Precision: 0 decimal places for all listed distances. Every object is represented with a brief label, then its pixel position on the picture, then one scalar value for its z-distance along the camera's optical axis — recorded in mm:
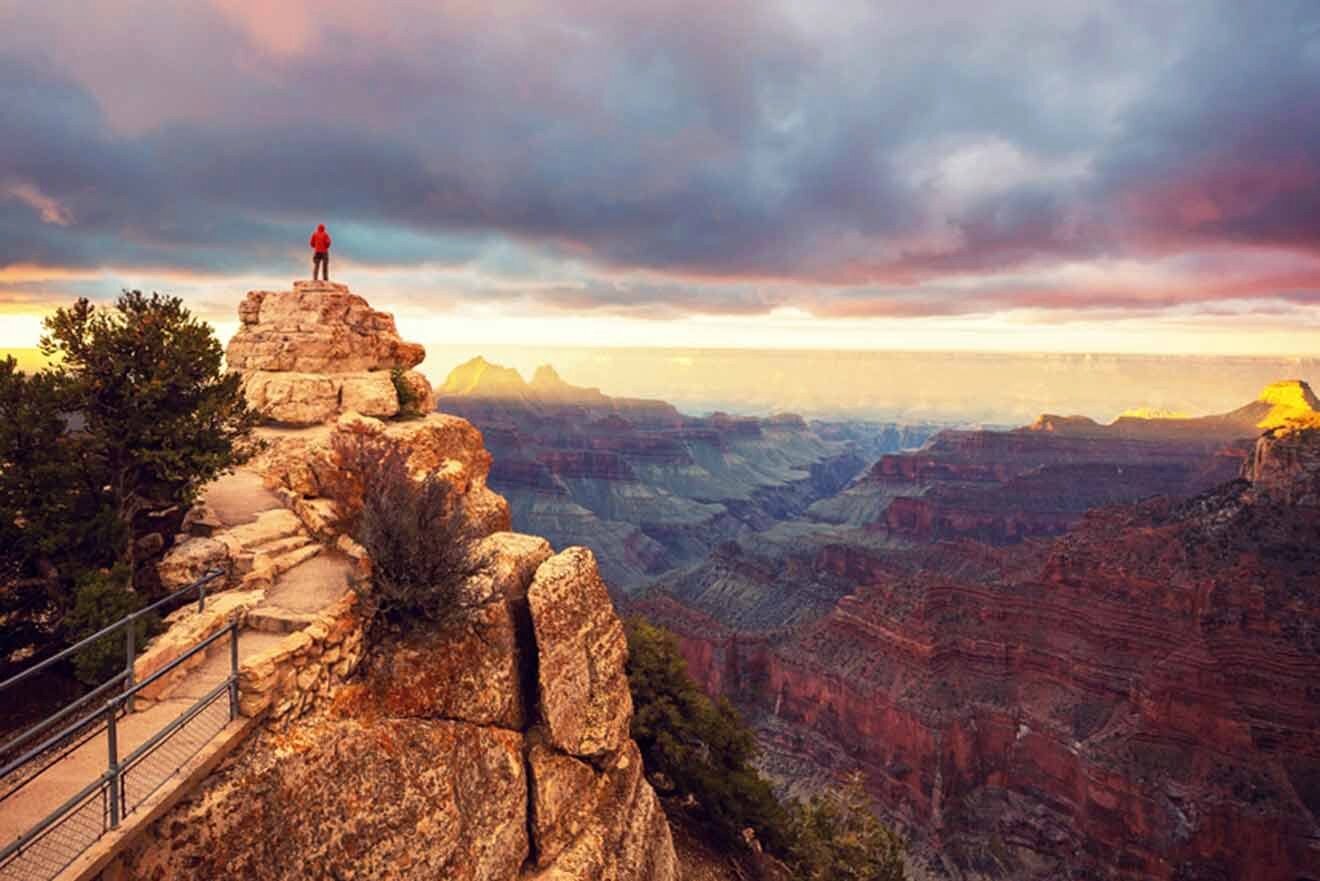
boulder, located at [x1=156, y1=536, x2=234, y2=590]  11734
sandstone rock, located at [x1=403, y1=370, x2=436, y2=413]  22031
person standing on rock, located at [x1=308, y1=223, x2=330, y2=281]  22703
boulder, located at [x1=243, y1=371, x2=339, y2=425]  19453
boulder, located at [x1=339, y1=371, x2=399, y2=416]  20203
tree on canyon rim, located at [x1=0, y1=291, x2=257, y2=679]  11031
